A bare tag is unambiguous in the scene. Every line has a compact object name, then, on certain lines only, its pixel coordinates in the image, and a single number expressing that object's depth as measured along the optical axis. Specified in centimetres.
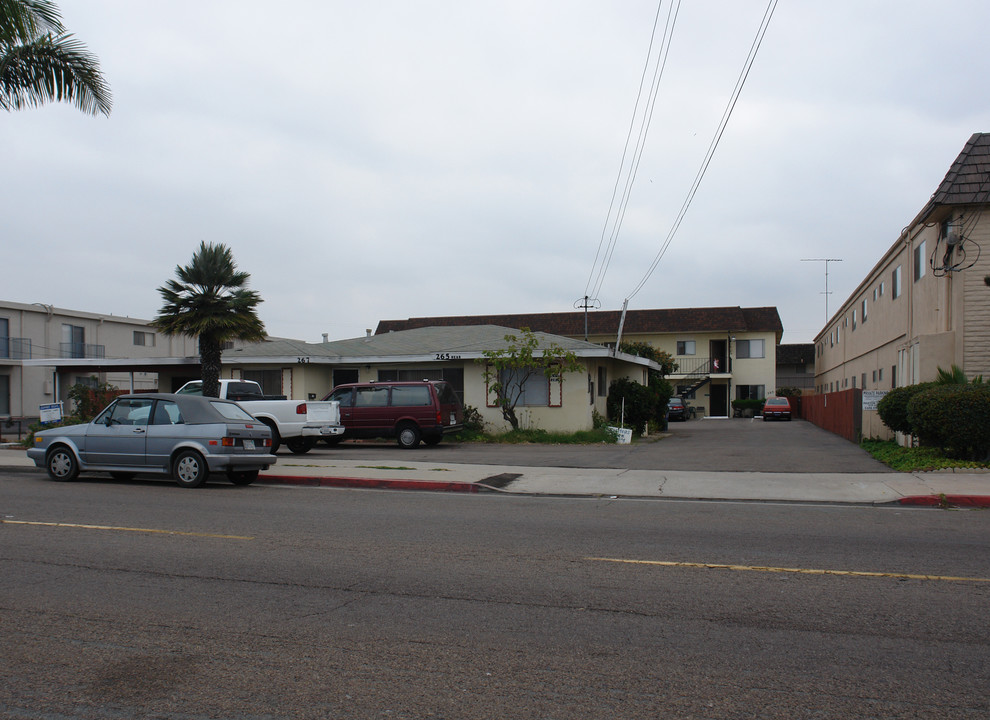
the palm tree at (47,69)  1881
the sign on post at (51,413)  2077
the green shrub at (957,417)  1549
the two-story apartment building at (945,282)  1806
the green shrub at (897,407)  1827
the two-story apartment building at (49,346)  4131
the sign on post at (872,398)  2200
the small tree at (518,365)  2498
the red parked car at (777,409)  4784
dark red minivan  2280
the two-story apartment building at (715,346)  5684
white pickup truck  2000
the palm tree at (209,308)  2520
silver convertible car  1350
